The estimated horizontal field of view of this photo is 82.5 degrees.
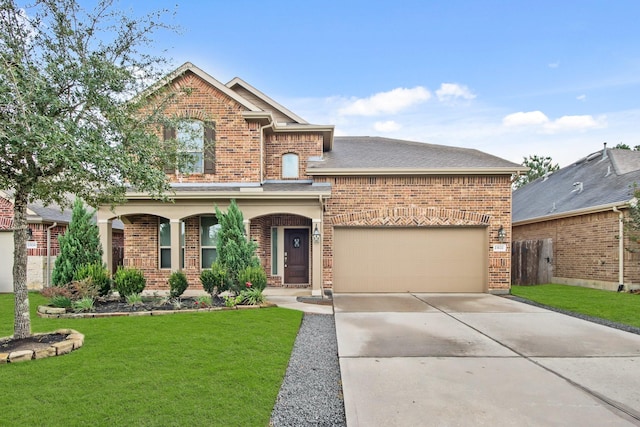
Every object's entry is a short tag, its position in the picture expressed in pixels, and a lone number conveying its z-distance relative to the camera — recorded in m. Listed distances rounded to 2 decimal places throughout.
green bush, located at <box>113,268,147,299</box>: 8.64
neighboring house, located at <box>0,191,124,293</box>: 11.96
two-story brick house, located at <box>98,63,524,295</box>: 11.19
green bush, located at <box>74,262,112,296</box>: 8.54
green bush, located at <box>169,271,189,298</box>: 8.92
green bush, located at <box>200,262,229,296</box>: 8.73
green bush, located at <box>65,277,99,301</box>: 8.15
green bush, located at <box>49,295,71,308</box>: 7.59
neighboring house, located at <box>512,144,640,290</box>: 11.67
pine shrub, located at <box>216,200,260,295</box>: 8.88
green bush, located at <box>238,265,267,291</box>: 8.60
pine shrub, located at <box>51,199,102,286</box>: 8.70
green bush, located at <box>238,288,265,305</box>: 8.35
